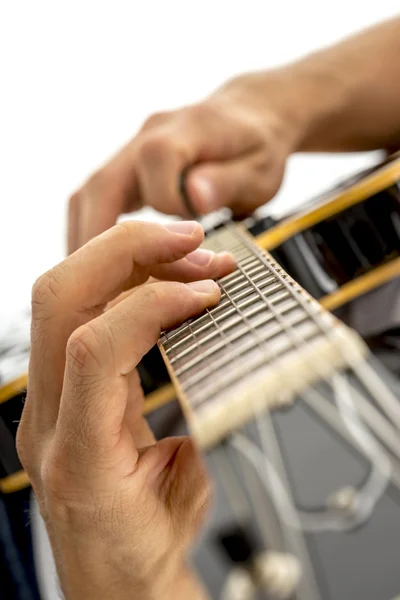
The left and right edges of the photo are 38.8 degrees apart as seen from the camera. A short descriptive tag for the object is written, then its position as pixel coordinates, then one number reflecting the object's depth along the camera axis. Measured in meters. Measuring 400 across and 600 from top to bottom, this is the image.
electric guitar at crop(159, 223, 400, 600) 0.24
